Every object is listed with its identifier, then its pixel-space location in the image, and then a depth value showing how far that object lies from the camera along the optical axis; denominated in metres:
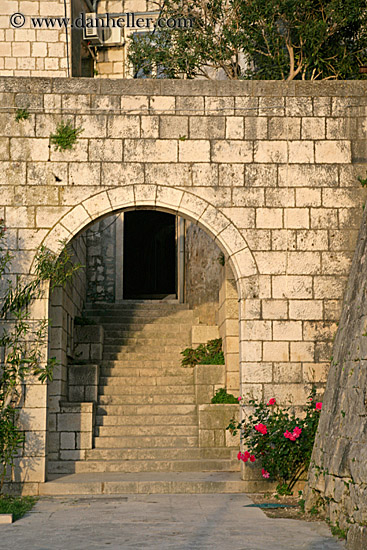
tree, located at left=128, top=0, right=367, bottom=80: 17.55
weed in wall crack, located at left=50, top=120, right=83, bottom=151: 15.38
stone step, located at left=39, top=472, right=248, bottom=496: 14.40
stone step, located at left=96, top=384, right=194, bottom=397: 19.26
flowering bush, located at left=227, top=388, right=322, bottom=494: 13.96
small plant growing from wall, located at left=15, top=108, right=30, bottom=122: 15.35
